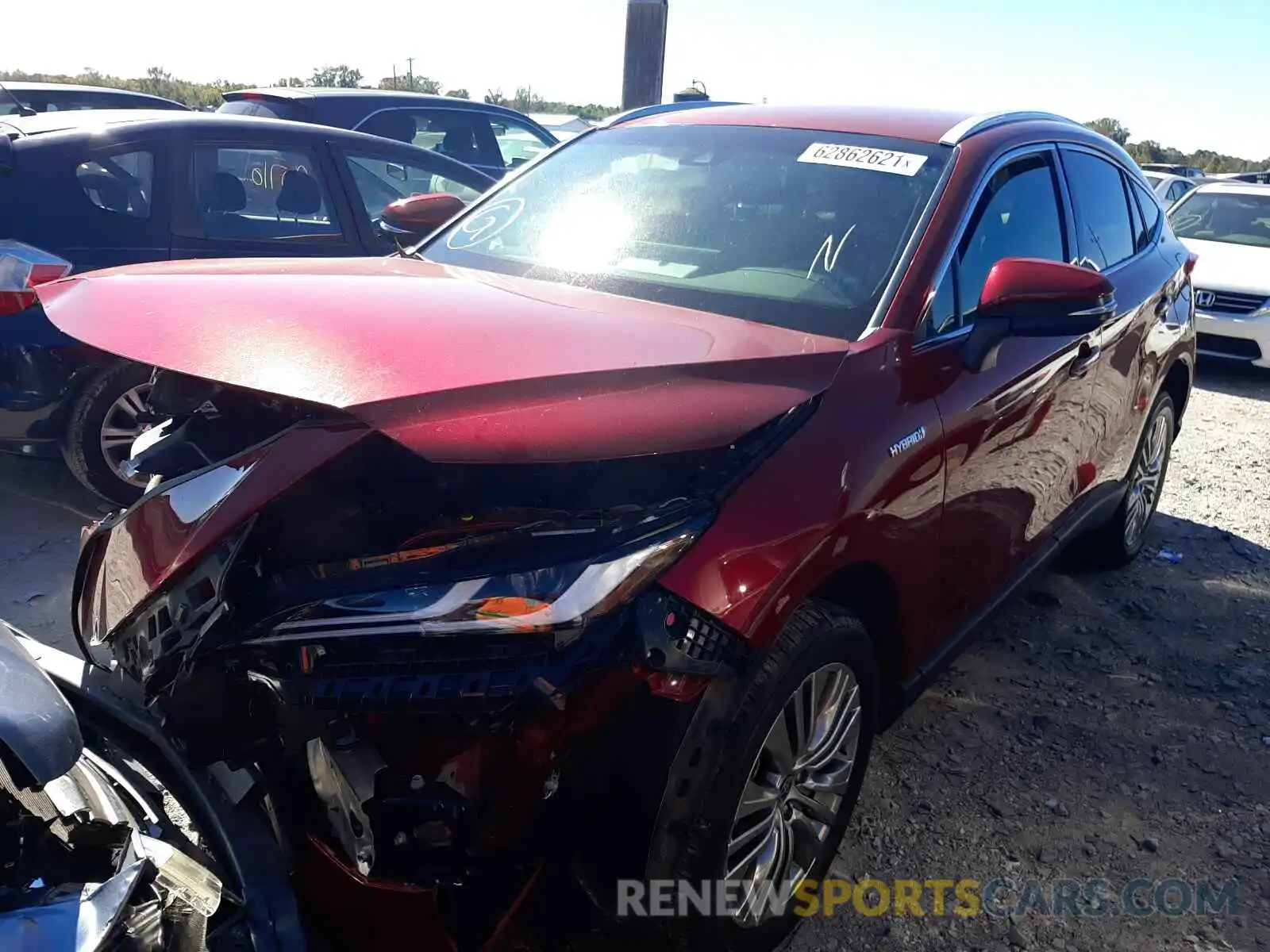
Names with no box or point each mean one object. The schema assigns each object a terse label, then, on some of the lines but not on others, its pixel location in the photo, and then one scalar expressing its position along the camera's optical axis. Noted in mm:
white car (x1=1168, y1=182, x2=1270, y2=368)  9125
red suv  1699
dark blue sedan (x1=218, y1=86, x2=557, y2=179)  8203
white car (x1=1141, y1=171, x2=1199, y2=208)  15266
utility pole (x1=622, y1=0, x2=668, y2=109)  12391
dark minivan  9203
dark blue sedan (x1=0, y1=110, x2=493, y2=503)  4199
